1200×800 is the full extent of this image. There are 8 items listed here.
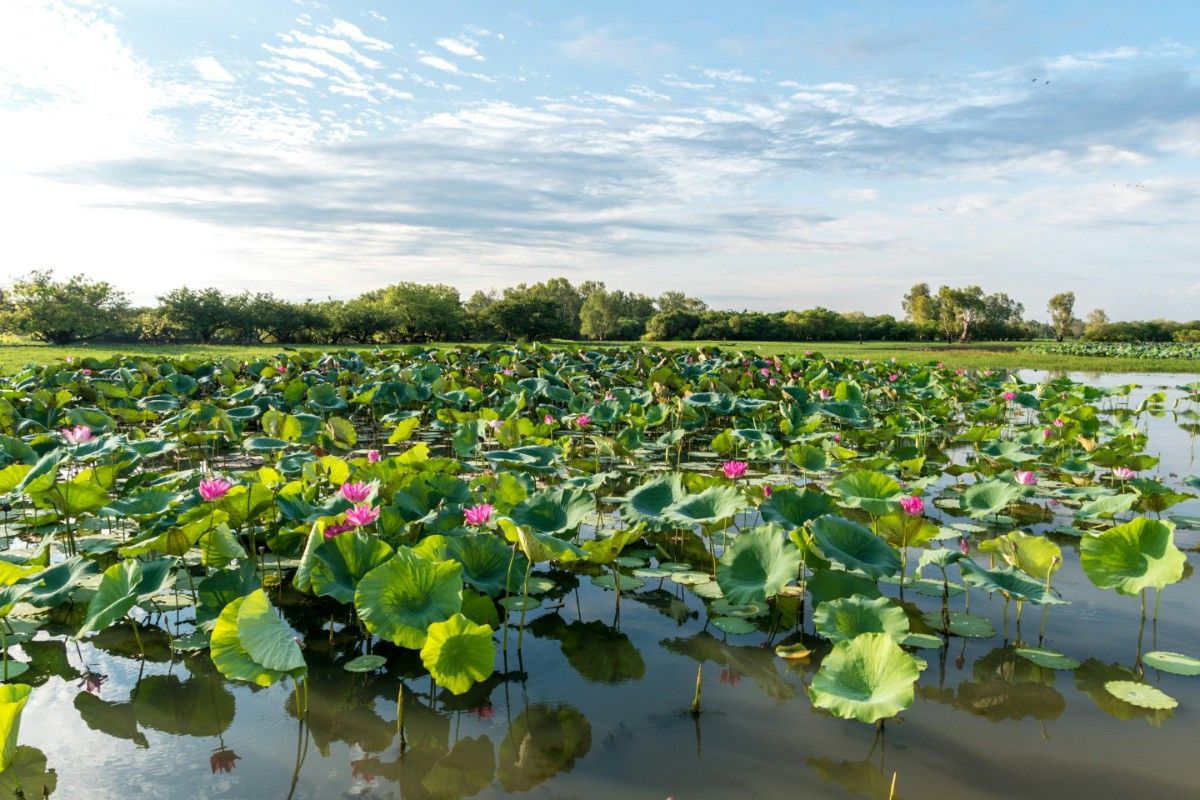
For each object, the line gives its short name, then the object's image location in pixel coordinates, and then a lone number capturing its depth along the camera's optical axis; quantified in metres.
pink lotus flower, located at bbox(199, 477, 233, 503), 3.68
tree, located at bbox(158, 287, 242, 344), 36.44
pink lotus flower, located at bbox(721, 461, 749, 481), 4.73
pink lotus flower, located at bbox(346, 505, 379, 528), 3.48
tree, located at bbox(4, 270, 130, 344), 33.84
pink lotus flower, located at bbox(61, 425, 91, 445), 4.87
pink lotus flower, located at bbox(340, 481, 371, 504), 3.84
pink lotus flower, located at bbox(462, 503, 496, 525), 3.70
